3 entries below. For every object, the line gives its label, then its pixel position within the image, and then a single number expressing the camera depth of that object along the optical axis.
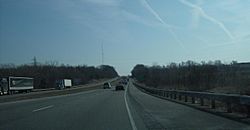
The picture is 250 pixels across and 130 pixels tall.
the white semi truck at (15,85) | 76.94
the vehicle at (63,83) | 112.10
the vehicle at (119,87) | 85.19
